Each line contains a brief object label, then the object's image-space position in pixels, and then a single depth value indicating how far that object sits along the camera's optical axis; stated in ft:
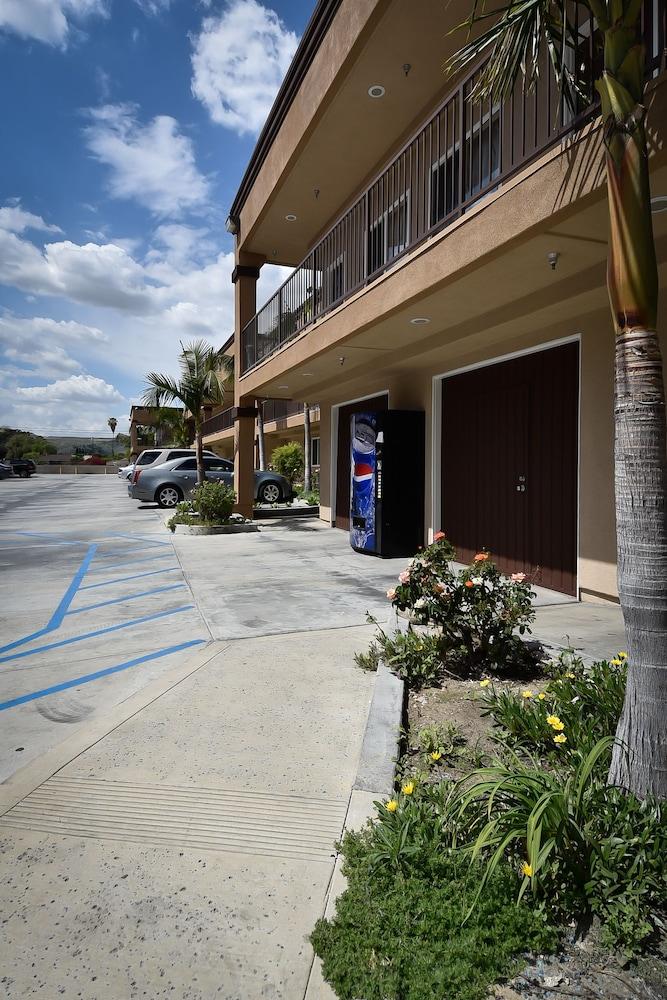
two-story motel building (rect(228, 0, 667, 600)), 16.55
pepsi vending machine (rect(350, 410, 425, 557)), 34.06
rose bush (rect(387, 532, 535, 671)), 13.97
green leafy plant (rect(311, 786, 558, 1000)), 6.00
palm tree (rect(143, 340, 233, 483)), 63.72
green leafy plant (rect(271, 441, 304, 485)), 91.56
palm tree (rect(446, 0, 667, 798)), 7.70
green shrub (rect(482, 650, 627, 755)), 9.69
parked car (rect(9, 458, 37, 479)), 195.86
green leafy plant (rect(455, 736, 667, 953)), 6.61
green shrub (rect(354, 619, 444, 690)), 14.02
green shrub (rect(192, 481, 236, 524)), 46.62
